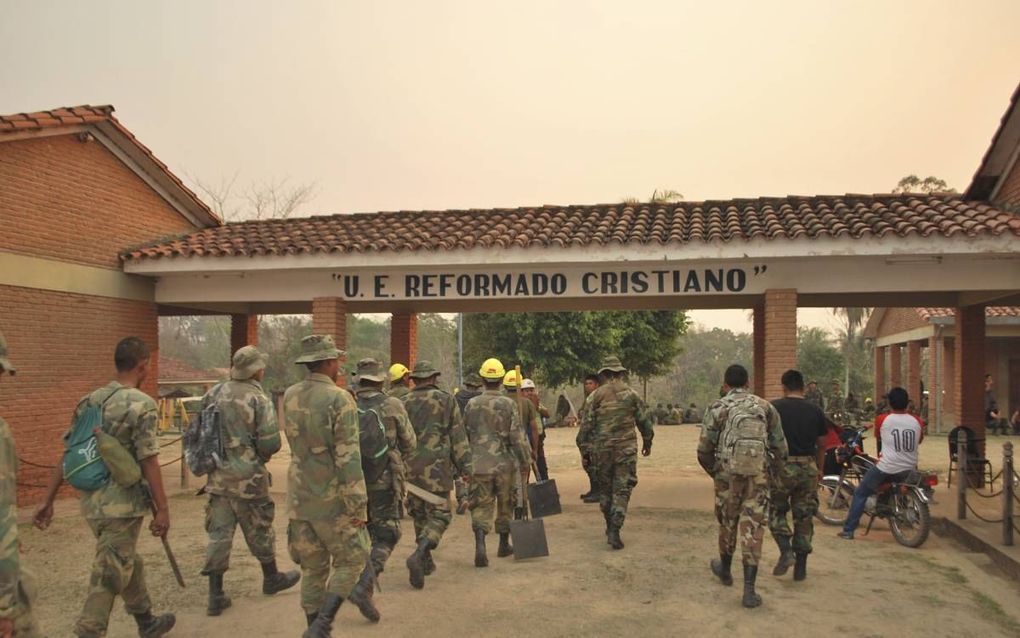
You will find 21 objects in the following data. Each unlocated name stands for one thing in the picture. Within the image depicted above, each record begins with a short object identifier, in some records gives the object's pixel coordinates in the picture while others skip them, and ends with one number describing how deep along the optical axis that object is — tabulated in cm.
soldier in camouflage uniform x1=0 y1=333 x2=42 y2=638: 360
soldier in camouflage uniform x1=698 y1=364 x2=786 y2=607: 621
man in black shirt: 687
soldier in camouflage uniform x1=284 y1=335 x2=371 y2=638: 502
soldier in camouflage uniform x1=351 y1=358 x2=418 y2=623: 603
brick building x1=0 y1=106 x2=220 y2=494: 1027
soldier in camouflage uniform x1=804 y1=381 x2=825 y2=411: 1818
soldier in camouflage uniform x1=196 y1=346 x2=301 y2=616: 584
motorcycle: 829
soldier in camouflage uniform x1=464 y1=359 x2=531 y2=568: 764
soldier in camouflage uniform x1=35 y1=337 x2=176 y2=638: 477
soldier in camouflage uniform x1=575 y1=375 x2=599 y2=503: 844
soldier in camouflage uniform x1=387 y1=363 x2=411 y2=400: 749
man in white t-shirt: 836
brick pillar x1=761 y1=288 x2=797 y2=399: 1039
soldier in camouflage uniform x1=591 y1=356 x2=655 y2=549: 818
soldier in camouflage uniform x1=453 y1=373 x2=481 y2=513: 980
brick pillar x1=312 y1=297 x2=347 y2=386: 1195
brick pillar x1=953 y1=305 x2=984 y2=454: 1240
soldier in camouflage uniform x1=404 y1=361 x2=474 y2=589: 697
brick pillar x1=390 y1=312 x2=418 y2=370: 1430
